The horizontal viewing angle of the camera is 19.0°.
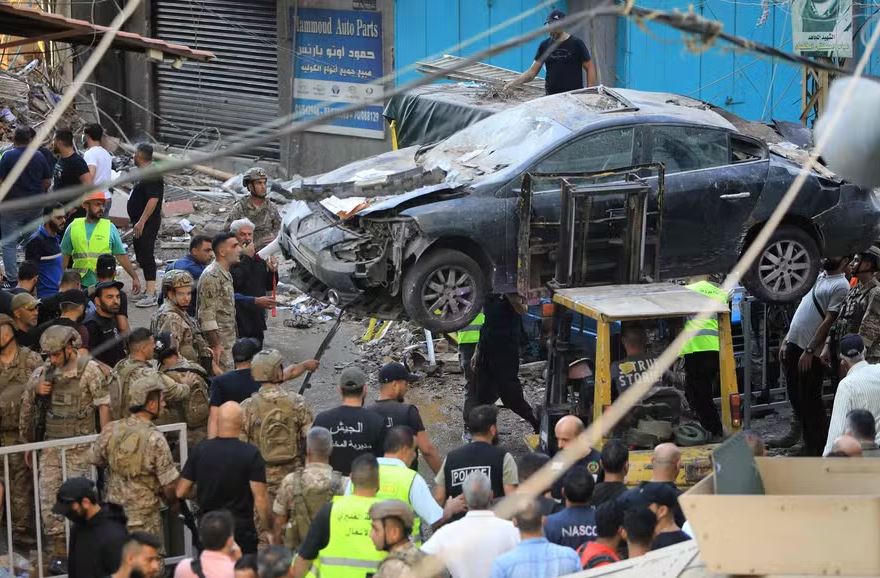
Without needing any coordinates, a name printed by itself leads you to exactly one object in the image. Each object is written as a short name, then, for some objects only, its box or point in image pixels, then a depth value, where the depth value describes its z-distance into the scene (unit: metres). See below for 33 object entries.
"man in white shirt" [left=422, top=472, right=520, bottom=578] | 13.18
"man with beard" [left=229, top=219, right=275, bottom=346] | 23.20
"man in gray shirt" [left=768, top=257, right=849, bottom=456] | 21.49
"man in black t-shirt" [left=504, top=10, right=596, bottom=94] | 26.09
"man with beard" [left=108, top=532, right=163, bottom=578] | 12.44
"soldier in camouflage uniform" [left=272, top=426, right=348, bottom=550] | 14.58
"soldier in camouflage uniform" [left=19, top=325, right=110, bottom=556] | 17.21
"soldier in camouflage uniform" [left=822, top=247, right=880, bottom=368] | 20.66
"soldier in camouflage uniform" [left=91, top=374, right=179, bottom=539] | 15.73
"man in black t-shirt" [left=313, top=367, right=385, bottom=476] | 16.08
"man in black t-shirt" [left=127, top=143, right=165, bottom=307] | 27.66
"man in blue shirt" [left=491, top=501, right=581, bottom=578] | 12.41
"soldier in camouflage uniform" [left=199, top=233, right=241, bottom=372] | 21.32
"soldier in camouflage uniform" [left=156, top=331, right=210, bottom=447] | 18.06
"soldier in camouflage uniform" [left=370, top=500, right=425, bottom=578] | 12.34
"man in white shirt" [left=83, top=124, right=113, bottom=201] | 28.99
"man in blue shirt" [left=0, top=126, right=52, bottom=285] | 26.09
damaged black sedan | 21.22
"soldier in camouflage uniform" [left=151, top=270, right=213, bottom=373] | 19.87
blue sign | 38.97
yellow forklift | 18.29
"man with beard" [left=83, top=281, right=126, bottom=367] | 20.02
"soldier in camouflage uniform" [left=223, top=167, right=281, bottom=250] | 26.02
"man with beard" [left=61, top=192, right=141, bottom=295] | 24.68
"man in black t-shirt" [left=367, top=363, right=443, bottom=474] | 16.66
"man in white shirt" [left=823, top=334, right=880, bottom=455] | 17.83
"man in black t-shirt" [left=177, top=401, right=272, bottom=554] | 15.32
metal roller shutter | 41.49
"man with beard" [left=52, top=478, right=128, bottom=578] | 13.97
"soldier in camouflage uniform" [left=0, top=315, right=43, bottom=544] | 16.96
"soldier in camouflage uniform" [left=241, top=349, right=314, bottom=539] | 16.60
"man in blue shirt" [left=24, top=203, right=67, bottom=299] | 24.12
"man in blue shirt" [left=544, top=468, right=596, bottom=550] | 13.68
